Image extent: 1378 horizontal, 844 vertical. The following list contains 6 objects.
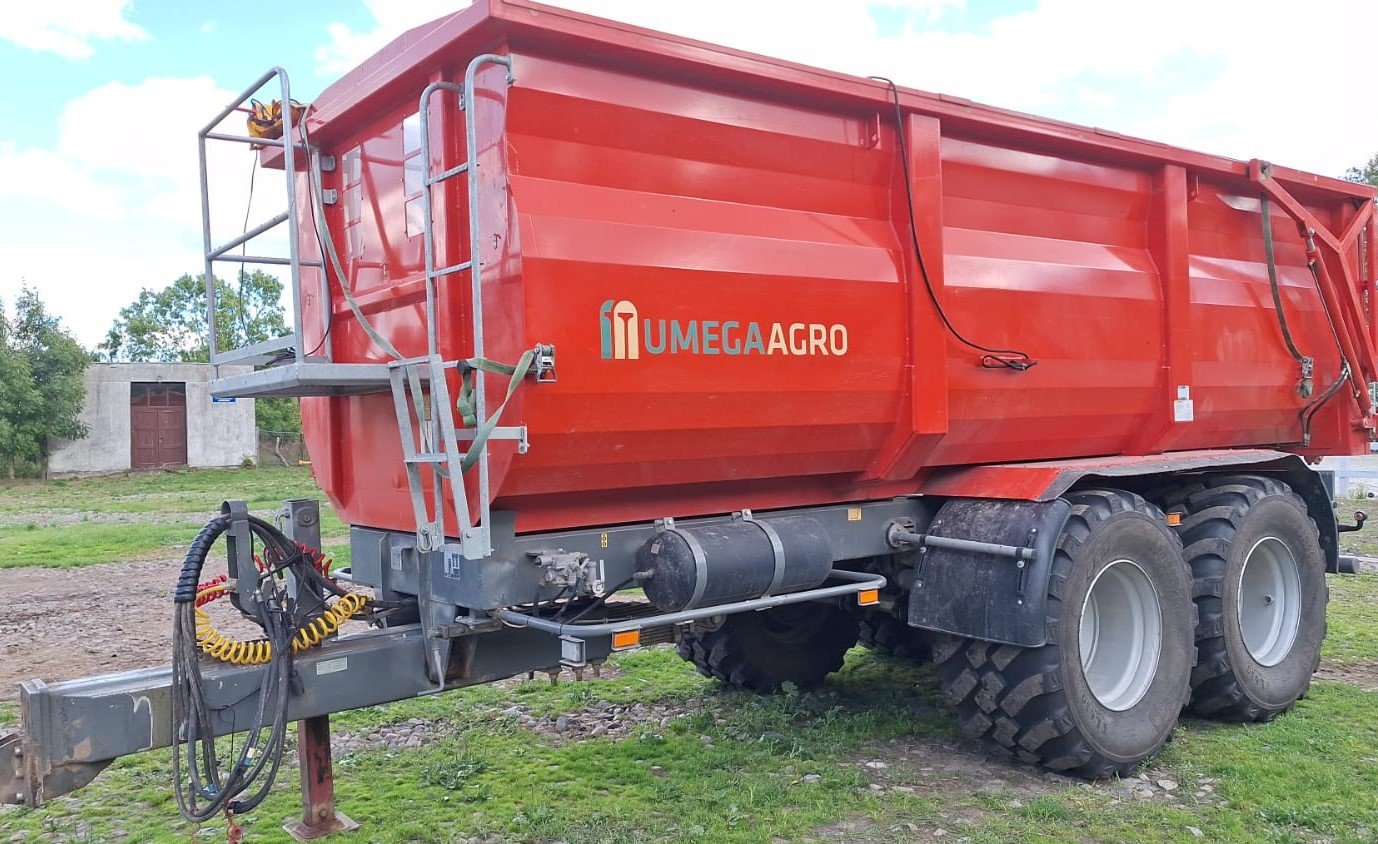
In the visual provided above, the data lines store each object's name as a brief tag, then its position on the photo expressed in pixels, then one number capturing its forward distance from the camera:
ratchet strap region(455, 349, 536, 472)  3.34
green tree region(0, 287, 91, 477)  25.44
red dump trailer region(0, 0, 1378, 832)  3.59
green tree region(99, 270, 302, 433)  47.44
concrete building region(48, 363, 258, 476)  26.98
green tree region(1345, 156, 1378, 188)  34.66
